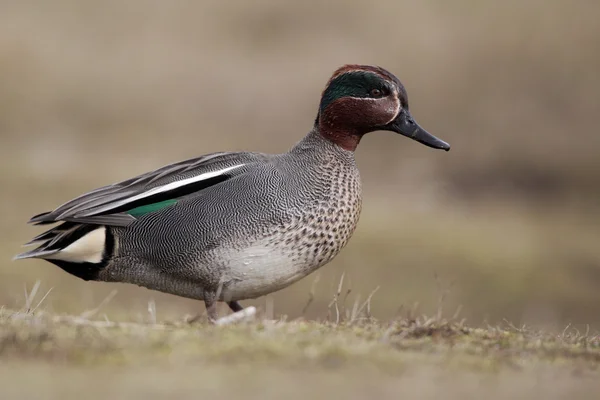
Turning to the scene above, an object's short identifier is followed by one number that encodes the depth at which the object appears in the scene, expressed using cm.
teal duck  971
